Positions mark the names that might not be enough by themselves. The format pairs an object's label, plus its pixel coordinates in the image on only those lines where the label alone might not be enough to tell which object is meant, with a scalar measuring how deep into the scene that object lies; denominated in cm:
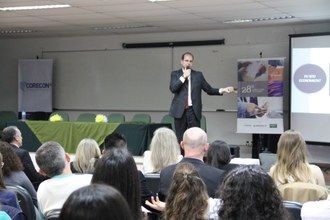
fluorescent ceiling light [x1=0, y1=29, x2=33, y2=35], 1105
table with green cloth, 817
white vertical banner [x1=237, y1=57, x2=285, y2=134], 938
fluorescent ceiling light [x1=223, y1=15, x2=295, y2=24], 885
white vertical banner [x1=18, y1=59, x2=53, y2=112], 1197
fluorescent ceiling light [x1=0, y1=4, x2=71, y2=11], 775
